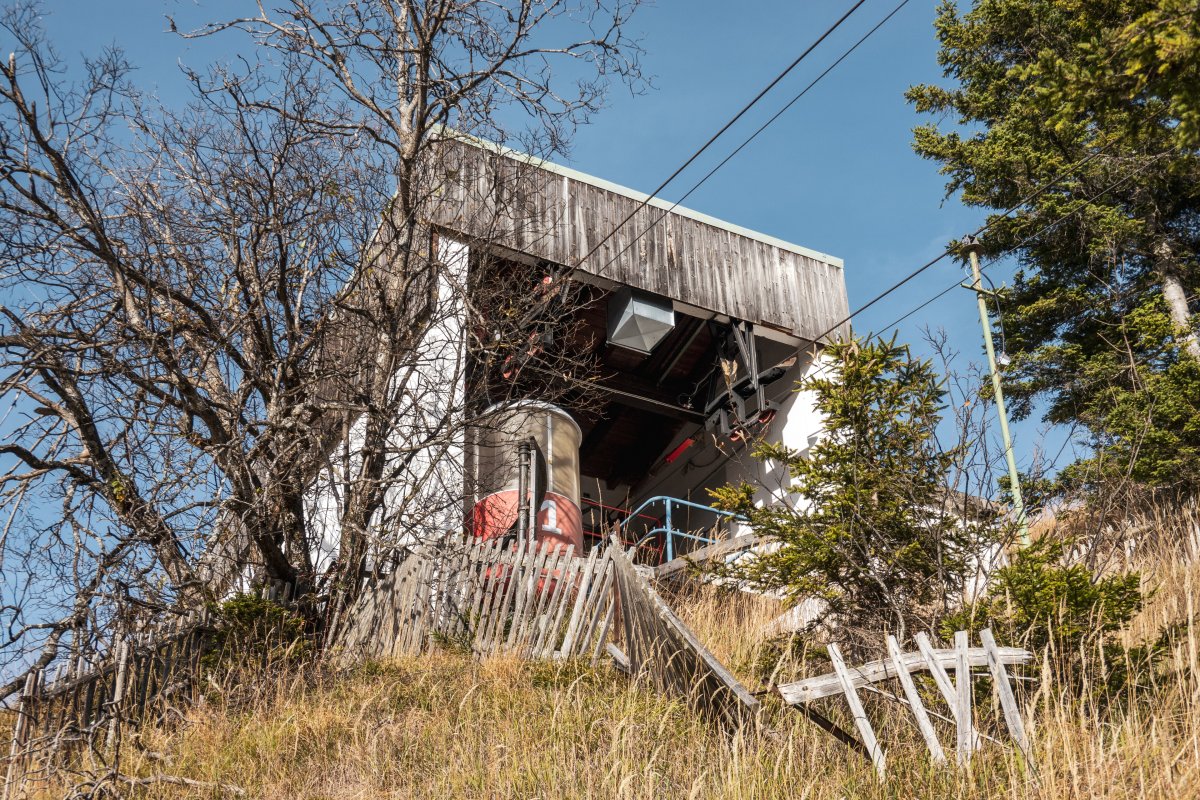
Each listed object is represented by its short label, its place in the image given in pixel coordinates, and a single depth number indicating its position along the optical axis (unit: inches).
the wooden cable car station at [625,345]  474.3
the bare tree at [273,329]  349.1
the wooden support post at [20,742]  248.8
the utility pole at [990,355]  454.5
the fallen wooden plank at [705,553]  476.4
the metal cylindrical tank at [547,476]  511.2
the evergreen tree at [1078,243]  539.5
